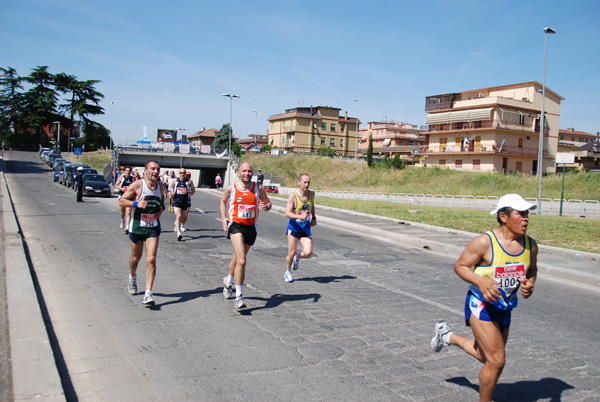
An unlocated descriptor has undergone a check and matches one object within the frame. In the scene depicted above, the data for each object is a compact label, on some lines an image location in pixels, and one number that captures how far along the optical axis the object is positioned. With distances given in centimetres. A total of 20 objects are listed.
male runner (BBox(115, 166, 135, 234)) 1401
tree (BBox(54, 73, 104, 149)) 8488
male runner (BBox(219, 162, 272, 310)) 643
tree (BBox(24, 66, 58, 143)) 8325
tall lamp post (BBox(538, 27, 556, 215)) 2605
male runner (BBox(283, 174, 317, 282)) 846
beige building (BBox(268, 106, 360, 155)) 9481
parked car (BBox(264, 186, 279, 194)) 4530
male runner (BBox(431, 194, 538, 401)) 360
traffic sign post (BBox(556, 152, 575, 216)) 2480
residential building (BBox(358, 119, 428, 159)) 9650
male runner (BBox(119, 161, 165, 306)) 647
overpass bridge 5878
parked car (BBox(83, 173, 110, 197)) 2762
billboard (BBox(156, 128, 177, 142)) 9856
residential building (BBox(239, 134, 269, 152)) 13255
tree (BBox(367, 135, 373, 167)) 5936
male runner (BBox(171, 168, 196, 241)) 1297
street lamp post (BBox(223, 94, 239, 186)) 6251
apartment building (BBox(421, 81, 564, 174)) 5431
